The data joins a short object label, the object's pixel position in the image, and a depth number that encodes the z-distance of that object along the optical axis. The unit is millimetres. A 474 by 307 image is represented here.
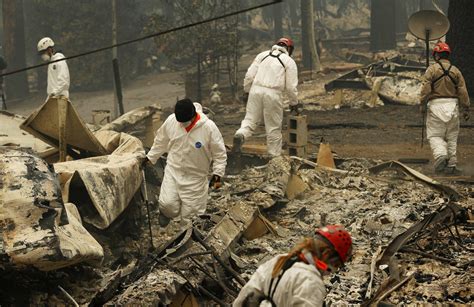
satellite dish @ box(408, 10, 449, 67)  13859
